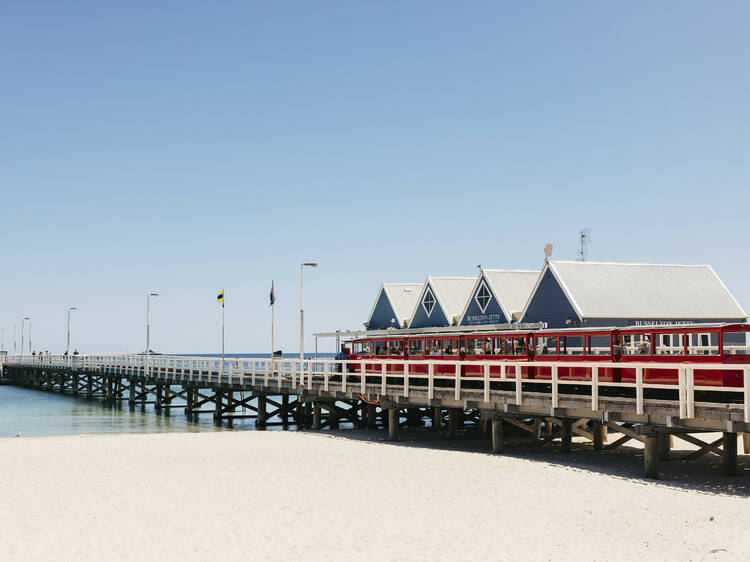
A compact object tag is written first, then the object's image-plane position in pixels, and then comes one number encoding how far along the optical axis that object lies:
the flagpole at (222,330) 46.80
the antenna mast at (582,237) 49.31
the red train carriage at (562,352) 18.25
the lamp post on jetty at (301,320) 34.88
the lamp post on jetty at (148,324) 55.14
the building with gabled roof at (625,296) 35.53
